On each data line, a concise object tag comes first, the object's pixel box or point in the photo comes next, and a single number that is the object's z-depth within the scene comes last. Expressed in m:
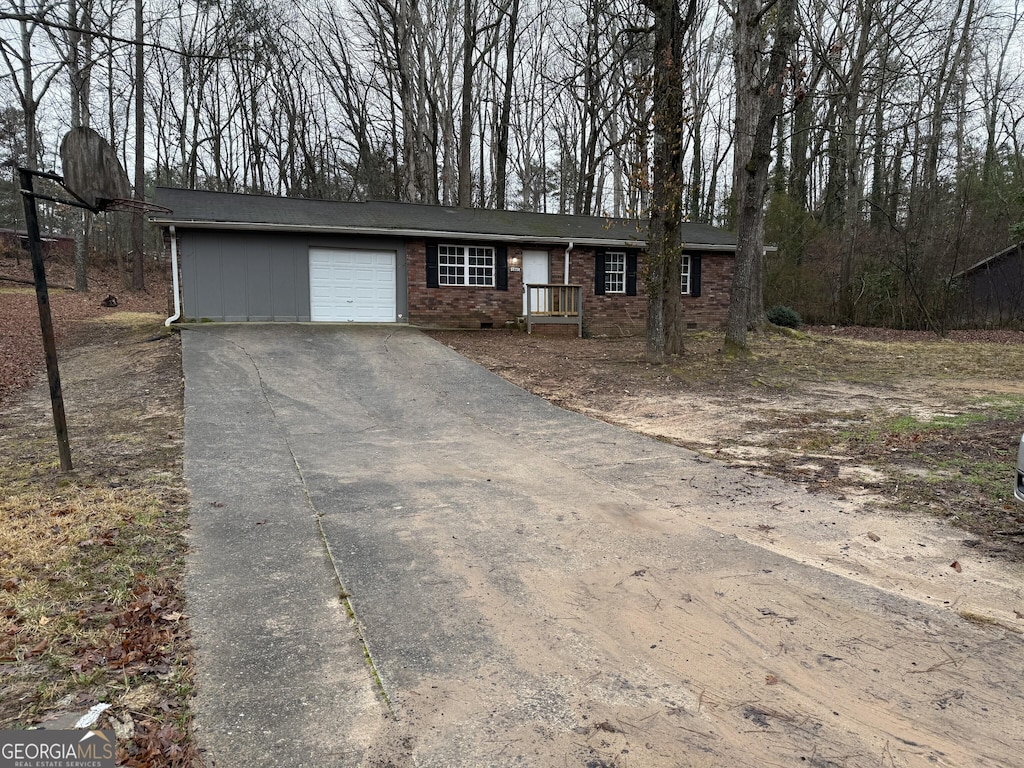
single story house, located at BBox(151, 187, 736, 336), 14.29
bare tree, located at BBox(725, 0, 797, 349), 11.73
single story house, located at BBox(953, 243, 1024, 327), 20.83
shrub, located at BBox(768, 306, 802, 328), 19.98
